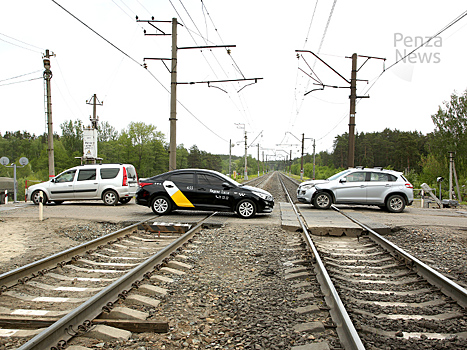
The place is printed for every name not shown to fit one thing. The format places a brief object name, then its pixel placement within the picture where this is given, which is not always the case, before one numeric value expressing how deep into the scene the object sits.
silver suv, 15.56
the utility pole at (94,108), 34.80
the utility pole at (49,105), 21.22
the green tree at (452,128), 50.16
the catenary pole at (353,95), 20.88
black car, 12.45
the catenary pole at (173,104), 18.91
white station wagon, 16.58
